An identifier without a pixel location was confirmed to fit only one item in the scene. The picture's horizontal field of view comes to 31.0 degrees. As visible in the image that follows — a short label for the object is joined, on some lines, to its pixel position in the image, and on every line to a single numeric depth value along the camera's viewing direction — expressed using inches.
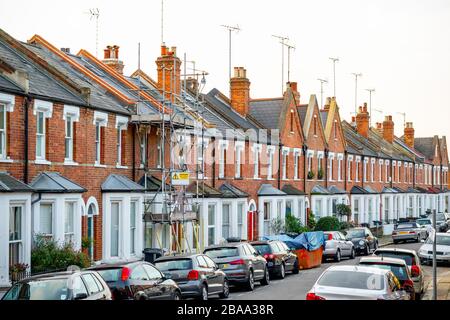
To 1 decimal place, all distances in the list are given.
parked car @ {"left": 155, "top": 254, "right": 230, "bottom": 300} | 881.5
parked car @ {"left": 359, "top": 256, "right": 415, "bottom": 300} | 846.5
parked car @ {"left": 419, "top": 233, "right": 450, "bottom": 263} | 1509.6
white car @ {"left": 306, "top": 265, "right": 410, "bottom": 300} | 655.1
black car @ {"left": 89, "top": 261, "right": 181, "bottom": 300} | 732.0
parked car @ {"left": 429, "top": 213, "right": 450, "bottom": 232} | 2446.4
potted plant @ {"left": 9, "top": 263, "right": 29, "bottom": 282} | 968.9
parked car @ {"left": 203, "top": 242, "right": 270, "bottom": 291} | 1058.7
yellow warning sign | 1332.4
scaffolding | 1338.6
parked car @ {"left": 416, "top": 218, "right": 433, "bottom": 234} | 2292.3
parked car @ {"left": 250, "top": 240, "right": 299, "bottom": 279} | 1217.4
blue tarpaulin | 1416.1
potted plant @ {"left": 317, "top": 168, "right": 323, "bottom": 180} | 2245.4
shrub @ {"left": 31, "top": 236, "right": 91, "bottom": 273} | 1008.2
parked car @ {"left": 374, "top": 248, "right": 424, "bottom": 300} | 995.3
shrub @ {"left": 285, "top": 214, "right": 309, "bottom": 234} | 1881.2
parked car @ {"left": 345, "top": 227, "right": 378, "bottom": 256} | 1715.8
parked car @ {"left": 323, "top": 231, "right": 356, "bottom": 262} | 1587.1
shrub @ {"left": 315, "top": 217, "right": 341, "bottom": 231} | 2032.5
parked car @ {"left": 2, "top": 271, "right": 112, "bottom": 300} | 605.6
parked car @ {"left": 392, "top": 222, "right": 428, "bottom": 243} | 2119.8
